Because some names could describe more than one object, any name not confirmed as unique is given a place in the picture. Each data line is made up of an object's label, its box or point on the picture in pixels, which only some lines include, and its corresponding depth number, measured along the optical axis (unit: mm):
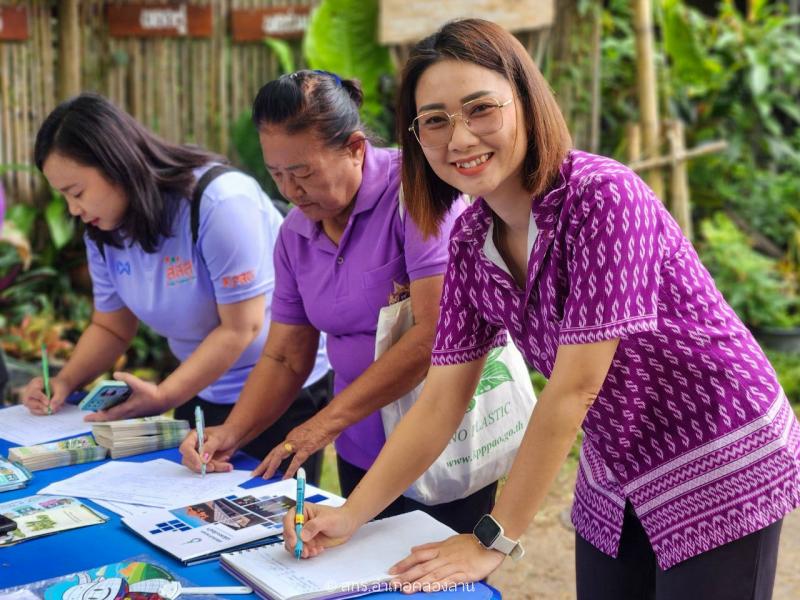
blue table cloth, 1674
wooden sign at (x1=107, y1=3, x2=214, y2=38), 5598
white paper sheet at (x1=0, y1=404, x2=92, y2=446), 2531
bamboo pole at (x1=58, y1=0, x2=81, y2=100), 5480
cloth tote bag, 2176
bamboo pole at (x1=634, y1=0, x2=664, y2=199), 6160
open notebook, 1589
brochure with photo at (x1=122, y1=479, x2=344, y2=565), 1786
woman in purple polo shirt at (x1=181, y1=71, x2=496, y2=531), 2145
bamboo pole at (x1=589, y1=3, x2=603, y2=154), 6059
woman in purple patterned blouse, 1527
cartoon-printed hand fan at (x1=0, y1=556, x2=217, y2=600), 1537
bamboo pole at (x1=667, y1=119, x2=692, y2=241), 6227
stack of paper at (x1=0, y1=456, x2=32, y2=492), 2170
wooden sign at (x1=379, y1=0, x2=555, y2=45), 5723
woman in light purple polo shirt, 2498
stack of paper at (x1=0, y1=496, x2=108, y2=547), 1886
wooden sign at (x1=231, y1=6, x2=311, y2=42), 5840
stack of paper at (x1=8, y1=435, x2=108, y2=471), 2297
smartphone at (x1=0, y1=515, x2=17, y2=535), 1864
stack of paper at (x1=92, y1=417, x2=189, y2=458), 2387
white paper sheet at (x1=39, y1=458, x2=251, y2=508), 2076
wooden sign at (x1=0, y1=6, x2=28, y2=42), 5297
